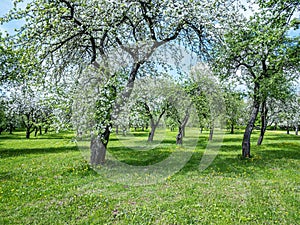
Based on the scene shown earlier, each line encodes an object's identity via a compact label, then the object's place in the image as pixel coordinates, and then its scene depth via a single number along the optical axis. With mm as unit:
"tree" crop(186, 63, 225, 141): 23534
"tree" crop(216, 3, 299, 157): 10969
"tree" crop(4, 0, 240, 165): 11805
